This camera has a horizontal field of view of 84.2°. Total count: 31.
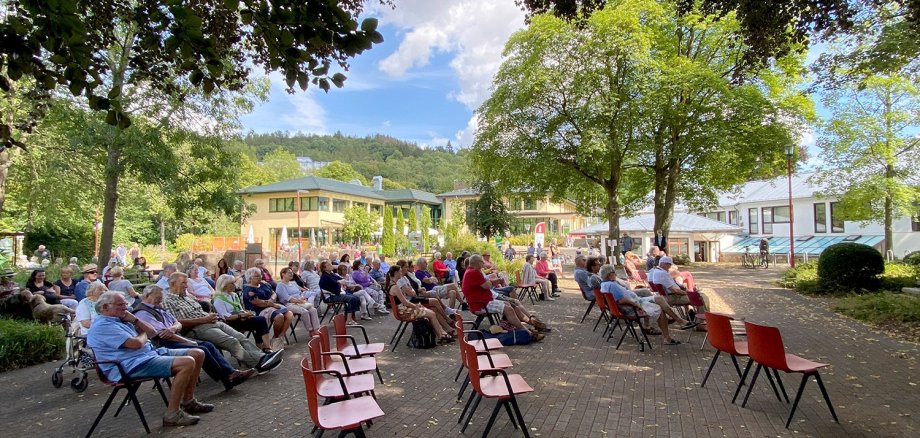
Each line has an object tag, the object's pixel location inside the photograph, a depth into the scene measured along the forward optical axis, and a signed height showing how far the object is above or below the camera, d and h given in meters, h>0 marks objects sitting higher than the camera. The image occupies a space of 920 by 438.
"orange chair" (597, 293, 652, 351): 7.48 -1.21
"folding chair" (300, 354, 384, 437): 3.29 -1.25
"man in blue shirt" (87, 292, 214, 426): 4.40 -1.05
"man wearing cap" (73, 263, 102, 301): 8.58 -0.75
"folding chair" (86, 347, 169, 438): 4.27 -1.28
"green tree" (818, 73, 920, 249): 20.77 +3.26
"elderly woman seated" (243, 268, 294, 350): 7.25 -1.05
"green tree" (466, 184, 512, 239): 39.25 +1.43
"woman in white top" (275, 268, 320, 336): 8.09 -1.11
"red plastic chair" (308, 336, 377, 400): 4.03 -1.26
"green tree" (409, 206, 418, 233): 50.88 +1.18
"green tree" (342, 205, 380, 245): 44.84 +0.86
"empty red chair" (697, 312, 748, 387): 5.16 -1.07
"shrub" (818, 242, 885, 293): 12.93 -0.91
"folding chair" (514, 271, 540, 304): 12.39 -1.45
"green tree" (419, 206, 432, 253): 41.44 +0.87
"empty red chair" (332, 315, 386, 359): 5.44 -1.23
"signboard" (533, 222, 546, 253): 22.30 +0.01
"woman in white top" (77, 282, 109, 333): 5.93 -0.85
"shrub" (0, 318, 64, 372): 6.76 -1.49
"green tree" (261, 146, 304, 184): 73.81 +10.55
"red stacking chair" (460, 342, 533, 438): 3.85 -1.22
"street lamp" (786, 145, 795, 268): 18.44 +2.90
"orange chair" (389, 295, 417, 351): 7.47 -1.24
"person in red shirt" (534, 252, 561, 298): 14.26 -1.08
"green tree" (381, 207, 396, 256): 35.09 -0.09
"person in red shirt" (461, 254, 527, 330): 8.00 -0.85
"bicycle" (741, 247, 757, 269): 26.05 -1.38
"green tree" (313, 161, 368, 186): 82.44 +10.40
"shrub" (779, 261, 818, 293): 14.01 -1.32
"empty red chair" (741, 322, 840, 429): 4.42 -1.11
